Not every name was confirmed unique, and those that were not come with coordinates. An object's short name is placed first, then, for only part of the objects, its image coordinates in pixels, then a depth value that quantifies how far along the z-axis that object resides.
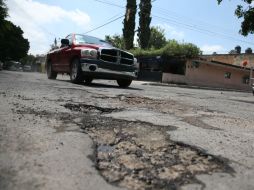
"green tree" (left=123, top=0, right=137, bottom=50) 21.63
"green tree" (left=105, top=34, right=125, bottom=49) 38.72
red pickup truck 5.70
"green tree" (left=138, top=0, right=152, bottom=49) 21.58
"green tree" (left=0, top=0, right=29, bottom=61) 35.80
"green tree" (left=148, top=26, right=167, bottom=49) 40.83
